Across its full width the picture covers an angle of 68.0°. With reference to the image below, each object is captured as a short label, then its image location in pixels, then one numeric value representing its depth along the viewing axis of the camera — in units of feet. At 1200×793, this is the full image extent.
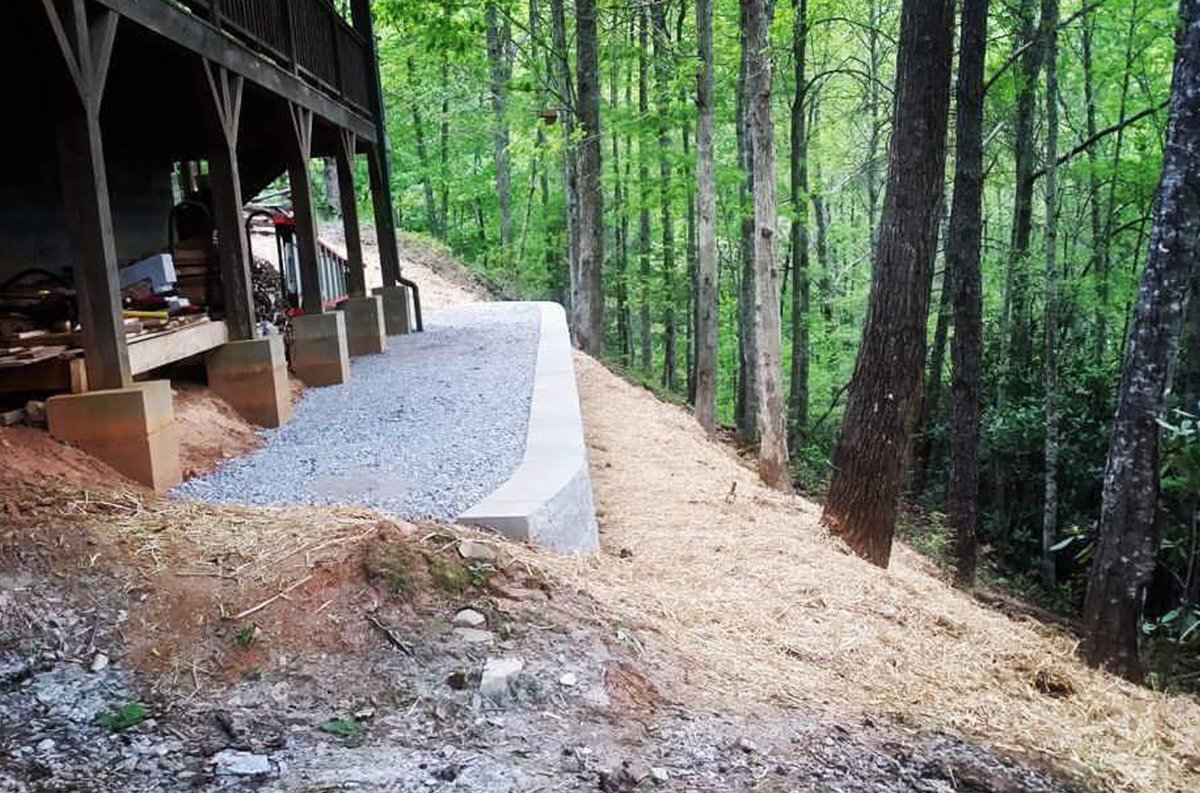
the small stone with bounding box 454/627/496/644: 11.47
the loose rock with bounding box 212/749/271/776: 9.16
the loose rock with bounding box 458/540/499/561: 12.98
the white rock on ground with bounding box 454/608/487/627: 11.75
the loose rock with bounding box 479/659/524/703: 10.66
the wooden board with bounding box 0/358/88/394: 17.16
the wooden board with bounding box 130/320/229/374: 20.21
